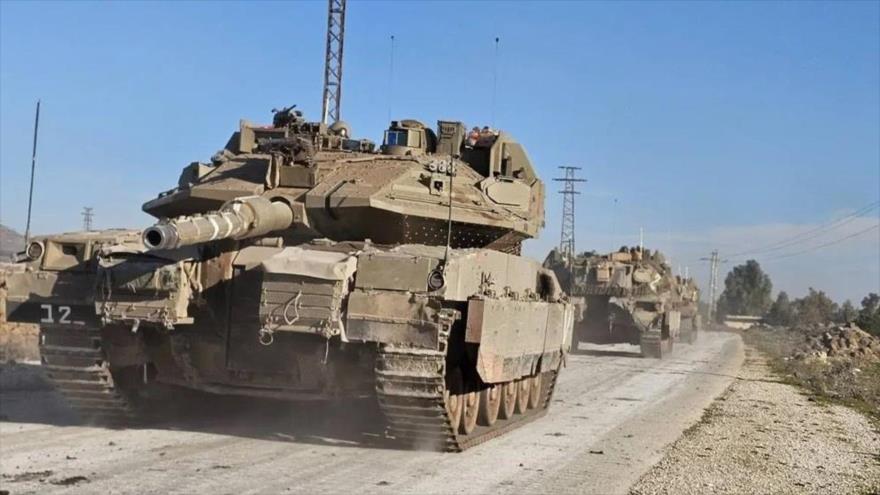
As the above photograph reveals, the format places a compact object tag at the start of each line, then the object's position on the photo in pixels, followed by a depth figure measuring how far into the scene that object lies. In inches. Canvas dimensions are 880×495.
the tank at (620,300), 1196.5
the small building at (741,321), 3812.0
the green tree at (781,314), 3237.7
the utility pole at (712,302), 4176.2
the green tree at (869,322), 1573.6
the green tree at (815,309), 2935.5
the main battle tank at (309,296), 385.4
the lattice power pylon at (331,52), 1748.3
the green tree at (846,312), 2544.3
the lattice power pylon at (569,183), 2864.2
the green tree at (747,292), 4904.0
